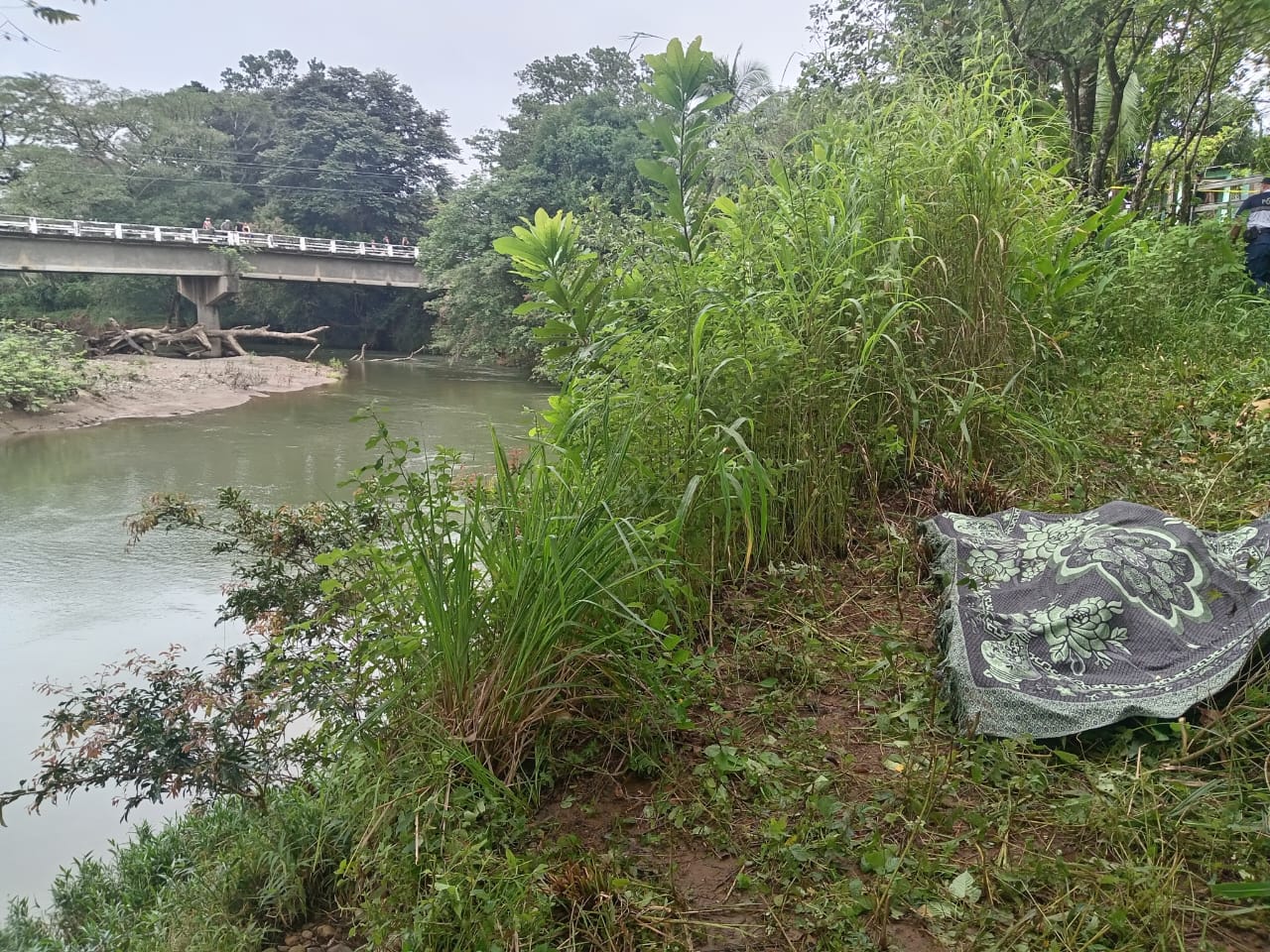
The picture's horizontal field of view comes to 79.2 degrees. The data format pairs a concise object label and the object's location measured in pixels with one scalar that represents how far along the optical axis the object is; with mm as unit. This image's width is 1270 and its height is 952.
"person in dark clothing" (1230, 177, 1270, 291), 3514
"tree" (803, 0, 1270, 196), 4203
